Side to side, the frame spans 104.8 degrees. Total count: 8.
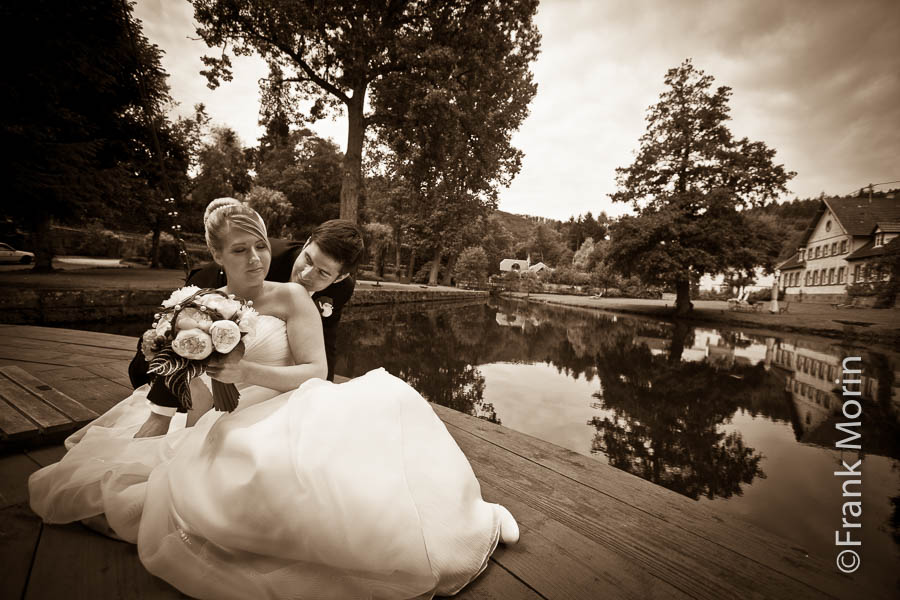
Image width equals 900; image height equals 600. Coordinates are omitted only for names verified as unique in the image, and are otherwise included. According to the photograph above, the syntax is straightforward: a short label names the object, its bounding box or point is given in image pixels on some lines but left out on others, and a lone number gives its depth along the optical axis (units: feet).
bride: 3.95
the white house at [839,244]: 82.53
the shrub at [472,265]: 136.36
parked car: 56.24
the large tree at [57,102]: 26.66
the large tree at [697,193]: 62.95
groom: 6.49
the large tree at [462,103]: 32.65
